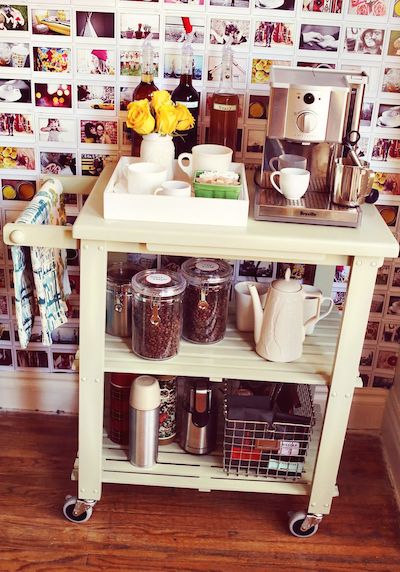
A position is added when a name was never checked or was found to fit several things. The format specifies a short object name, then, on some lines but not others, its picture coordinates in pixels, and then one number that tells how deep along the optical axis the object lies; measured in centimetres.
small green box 180
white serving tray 176
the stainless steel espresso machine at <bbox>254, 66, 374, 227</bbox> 178
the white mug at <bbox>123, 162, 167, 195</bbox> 182
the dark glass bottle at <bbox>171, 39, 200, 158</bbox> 205
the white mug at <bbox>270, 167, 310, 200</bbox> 184
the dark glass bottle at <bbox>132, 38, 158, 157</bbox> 204
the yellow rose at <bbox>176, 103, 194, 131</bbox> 191
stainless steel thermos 205
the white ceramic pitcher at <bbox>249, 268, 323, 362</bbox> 194
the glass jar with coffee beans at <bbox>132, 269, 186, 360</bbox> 192
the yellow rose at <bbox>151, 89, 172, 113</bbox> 187
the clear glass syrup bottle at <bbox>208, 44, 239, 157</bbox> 205
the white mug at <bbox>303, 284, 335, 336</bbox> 204
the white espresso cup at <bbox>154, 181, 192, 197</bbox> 178
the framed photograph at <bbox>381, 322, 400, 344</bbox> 245
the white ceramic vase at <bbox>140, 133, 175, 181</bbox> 192
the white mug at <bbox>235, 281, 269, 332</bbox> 207
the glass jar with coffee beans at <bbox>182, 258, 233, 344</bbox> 200
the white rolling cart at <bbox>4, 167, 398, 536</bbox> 175
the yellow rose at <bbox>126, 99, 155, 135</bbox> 187
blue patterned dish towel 184
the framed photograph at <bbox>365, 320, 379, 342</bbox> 245
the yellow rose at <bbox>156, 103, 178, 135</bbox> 188
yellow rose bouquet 187
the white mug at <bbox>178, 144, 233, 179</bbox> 190
